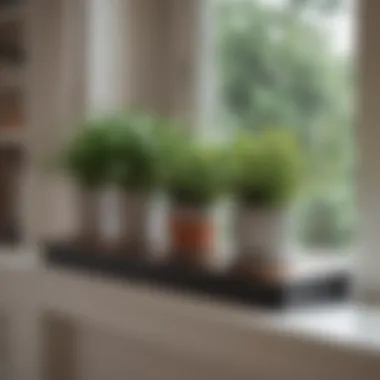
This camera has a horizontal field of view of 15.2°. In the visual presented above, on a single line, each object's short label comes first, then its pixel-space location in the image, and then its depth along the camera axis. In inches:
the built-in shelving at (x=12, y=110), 117.5
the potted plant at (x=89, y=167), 101.0
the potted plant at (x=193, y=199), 94.6
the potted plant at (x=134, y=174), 100.2
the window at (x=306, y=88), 95.2
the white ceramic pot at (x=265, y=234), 90.8
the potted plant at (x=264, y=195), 90.1
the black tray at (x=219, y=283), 86.6
